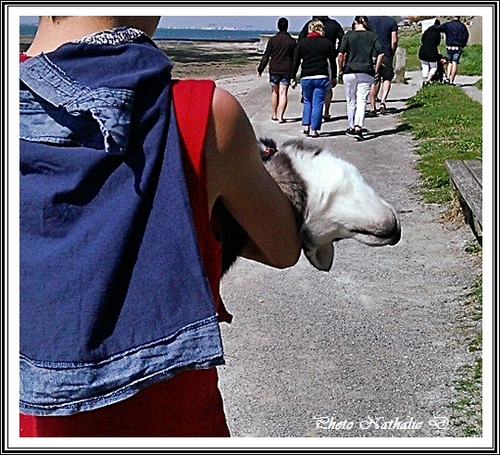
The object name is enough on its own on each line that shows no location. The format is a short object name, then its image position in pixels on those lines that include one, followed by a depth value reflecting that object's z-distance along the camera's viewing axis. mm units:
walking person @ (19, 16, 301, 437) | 1243
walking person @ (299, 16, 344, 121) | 10992
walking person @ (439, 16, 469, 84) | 14945
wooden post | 17344
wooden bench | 5387
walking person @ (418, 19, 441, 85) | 14627
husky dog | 1604
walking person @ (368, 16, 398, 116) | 11727
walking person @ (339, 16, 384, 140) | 10812
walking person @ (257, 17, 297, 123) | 11555
